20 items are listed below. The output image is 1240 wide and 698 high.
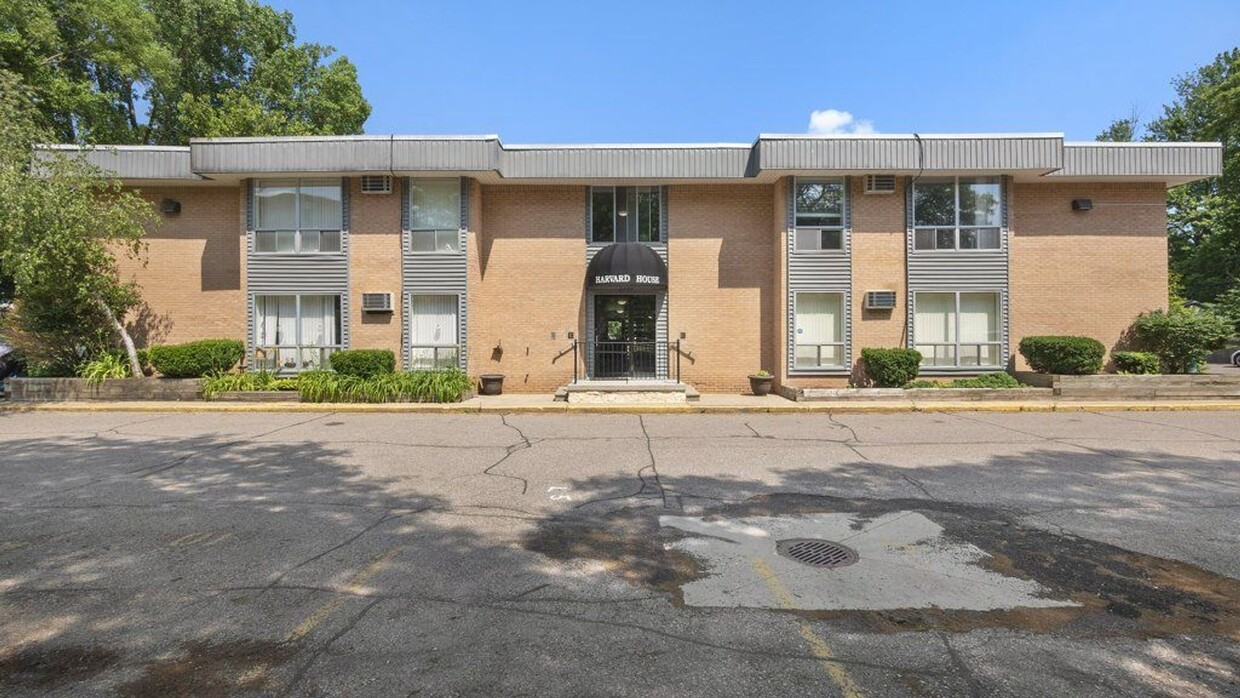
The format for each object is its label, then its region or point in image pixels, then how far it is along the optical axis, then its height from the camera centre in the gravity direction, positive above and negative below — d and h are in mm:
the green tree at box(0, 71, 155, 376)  14312 +2667
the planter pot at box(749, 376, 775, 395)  17078 -886
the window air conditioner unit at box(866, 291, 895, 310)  17141 +1469
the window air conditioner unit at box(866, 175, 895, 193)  17153 +4714
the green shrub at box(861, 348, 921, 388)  16219 -351
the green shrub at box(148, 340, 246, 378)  16109 -175
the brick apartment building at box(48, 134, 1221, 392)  16875 +2848
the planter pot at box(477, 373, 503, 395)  17016 -847
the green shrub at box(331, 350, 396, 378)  16125 -275
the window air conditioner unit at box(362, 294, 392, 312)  17250 +1391
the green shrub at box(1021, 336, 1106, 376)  15938 -58
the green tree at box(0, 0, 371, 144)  24125 +12852
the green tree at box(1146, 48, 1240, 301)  29359 +8000
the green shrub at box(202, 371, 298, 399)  15680 -806
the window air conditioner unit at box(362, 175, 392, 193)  17281 +4747
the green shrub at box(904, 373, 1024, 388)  16141 -815
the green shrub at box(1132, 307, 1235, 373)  16188 +470
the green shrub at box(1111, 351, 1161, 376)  16375 -247
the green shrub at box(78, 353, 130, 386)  15727 -455
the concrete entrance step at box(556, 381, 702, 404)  15398 -1035
